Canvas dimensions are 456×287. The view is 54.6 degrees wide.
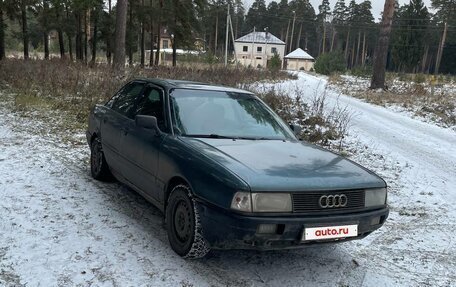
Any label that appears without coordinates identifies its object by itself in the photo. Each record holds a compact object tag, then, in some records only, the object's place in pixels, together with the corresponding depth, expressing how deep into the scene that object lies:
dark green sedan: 3.25
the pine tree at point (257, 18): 105.56
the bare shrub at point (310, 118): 9.25
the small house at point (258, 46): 89.81
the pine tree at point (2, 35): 20.94
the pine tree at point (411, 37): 53.72
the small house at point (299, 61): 82.94
